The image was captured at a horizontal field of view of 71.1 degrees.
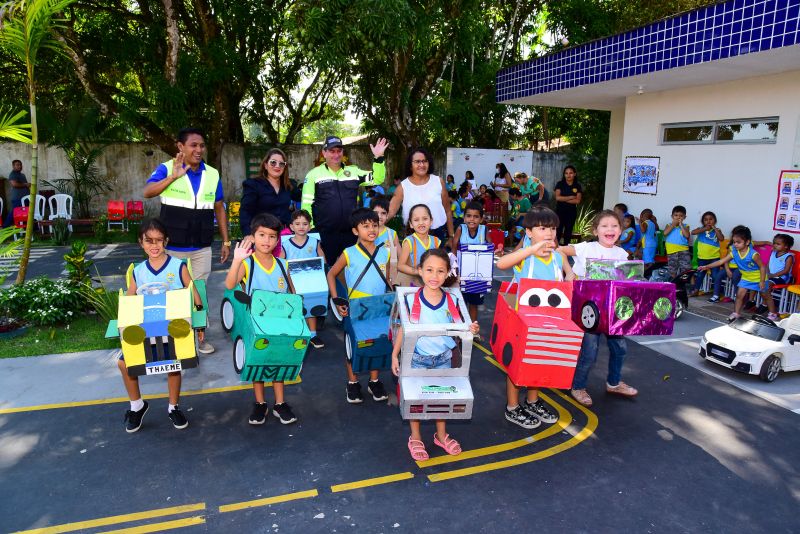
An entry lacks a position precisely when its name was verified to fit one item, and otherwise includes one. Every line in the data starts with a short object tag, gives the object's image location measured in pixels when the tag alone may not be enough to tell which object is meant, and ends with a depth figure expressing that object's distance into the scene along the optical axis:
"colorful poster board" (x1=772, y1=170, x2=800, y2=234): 7.59
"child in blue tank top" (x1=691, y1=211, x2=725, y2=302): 8.45
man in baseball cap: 5.77
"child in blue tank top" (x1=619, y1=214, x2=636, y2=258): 9.04
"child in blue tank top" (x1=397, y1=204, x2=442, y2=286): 4.83
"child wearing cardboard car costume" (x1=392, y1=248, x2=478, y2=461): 3.74
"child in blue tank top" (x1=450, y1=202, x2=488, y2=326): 5.86
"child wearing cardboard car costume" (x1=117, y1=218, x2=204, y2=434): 4.20
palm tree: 5.89
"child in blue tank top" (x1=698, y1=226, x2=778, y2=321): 7.21
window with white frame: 8.08
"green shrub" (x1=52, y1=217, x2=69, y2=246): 12.02
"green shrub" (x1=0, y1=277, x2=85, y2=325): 6.41
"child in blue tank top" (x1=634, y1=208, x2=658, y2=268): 9.01
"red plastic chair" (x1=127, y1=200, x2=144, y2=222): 13.95
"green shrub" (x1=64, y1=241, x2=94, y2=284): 6.83
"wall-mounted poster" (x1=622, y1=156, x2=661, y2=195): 10.06
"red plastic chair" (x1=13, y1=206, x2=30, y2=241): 12.58
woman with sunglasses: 5.54
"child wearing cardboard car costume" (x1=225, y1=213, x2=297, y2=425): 4.21
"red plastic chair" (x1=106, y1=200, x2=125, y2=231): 13.71
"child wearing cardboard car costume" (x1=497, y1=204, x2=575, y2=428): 4.25
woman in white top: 5.67
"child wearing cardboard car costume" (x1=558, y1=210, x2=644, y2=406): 4.64
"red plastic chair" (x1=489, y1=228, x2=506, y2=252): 8.08
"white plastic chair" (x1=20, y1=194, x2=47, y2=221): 13.16
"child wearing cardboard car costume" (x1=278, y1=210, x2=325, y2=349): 5.66
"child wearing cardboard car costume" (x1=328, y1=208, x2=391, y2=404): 4.62
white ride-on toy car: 5.28
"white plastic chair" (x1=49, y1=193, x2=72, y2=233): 13.45
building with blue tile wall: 6.76
